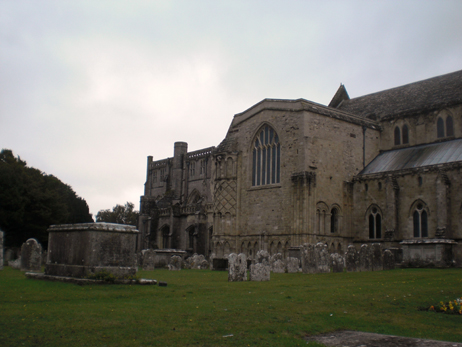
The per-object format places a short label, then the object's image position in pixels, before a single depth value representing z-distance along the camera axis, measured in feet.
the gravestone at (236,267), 51.67
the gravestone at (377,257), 68.13
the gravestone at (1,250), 64.62
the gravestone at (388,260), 70.23
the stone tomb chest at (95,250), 41.06
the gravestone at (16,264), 73.33
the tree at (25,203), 122.62
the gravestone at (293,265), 70.28
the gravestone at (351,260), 65.98
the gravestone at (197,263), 93.66
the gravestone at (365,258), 66.54
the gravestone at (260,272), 52.42
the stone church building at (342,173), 90.99
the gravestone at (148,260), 76.07
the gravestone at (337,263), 65.72
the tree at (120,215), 272.92
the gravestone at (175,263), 82.59
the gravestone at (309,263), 63.87
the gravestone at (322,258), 64.44
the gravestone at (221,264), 78.79
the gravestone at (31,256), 64.39
